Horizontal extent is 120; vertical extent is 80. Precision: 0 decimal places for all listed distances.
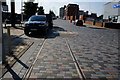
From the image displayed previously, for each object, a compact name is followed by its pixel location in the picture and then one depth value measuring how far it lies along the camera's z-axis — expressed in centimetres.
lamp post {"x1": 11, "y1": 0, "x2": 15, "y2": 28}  1304
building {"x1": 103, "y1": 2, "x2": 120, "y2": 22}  3438
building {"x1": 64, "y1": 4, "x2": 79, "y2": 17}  8386
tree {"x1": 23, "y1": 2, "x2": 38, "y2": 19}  2382
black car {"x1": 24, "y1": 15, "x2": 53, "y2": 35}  867
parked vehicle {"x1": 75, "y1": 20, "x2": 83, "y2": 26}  2122
